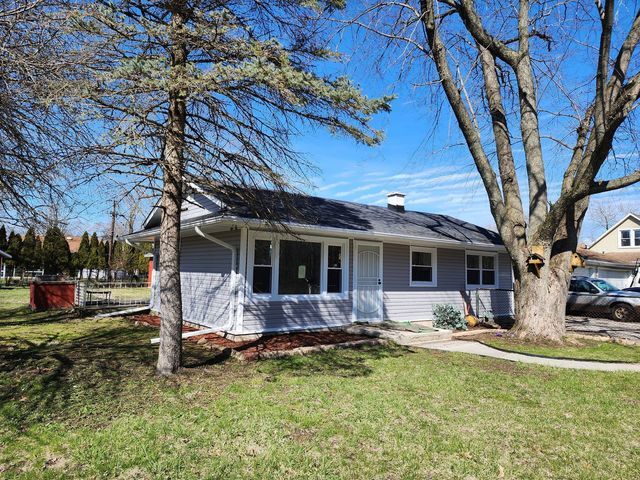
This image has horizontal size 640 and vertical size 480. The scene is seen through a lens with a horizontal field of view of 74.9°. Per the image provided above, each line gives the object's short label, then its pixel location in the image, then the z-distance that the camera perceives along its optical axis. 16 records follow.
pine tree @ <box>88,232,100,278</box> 35.84
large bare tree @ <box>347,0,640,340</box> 9.21
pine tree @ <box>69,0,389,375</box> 5.07
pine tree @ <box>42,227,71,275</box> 32.81
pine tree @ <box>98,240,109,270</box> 36.19
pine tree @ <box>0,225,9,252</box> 33.28
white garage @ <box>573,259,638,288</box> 26.94
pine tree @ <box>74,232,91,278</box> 35.50
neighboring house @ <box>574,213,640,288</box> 25.98
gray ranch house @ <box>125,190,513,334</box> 9.29
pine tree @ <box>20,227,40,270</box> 33.12
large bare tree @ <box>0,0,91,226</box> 5.60
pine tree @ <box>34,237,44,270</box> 33.09
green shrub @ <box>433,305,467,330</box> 11.71
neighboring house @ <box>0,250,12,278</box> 34.43
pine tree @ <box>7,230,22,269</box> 33.25
